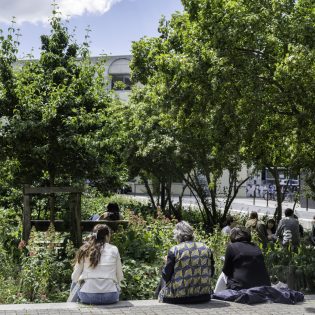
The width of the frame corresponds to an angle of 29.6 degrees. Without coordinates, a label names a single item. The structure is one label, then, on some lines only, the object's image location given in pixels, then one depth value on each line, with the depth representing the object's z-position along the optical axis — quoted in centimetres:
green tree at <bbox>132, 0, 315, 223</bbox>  1109
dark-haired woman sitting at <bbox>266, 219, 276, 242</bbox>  1439
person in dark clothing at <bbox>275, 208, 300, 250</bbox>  1301
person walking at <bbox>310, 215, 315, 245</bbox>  1555
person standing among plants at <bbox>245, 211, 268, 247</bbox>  1365
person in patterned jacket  764
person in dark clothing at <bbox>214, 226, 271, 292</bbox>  805
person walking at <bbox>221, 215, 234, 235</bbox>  1291
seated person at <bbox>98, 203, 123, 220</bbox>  1389
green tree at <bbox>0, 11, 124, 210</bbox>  1094
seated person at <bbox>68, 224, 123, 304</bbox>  750
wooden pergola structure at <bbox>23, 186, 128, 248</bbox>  1141
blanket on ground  787
